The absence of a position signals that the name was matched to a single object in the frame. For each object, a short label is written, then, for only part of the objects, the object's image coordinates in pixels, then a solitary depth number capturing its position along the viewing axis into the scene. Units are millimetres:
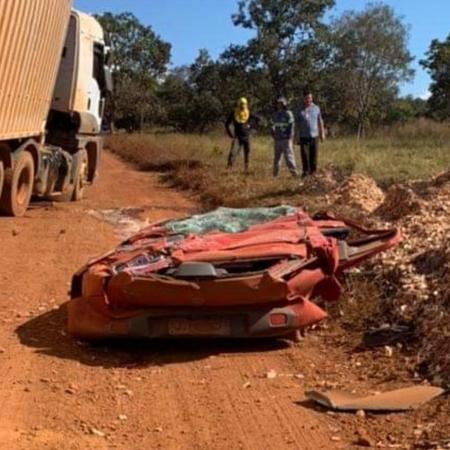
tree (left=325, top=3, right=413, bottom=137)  51344
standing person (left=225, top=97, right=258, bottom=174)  20219
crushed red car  5945
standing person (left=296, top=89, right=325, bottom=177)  16578
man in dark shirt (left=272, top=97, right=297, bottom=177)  17594
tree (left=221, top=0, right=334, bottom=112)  48250
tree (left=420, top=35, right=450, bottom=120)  51719
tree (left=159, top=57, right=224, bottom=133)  51062
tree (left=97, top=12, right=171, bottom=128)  55406
